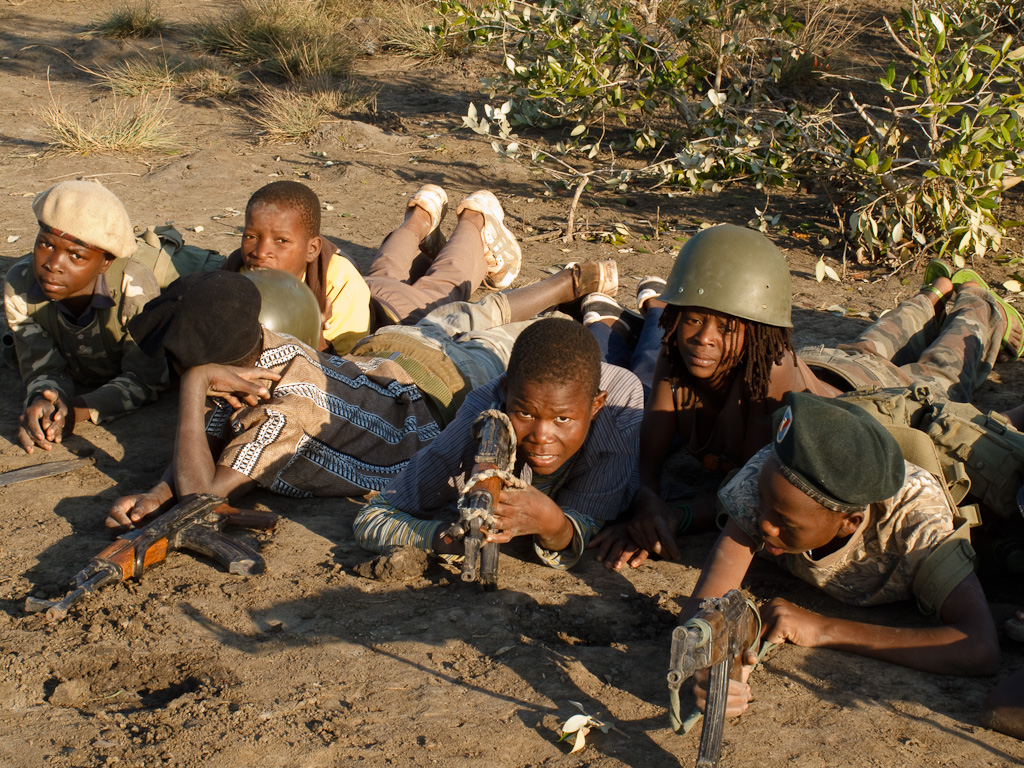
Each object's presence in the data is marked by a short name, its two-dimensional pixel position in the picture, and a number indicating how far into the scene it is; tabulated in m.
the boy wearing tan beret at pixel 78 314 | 4.34
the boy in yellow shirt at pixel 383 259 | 4.87
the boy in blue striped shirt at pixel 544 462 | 3.09
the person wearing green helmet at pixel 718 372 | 3.50
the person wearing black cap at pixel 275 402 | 3.67
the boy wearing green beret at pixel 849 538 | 2.64
